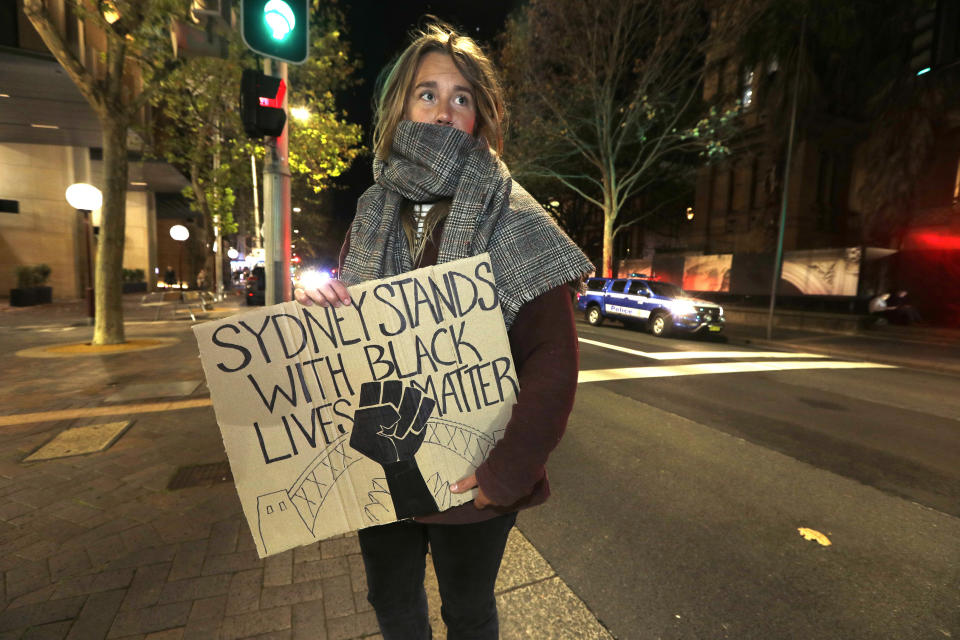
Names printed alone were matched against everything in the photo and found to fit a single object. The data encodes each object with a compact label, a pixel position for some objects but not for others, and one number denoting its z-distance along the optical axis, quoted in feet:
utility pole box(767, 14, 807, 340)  42.20
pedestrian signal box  13.15
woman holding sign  3.87
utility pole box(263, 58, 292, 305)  14.32
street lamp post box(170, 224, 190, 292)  65.95
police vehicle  41.55
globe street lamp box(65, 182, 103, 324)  32.07
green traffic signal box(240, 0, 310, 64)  11.77
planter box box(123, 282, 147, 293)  80.43
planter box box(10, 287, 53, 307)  52.70
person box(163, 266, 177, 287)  105.50
